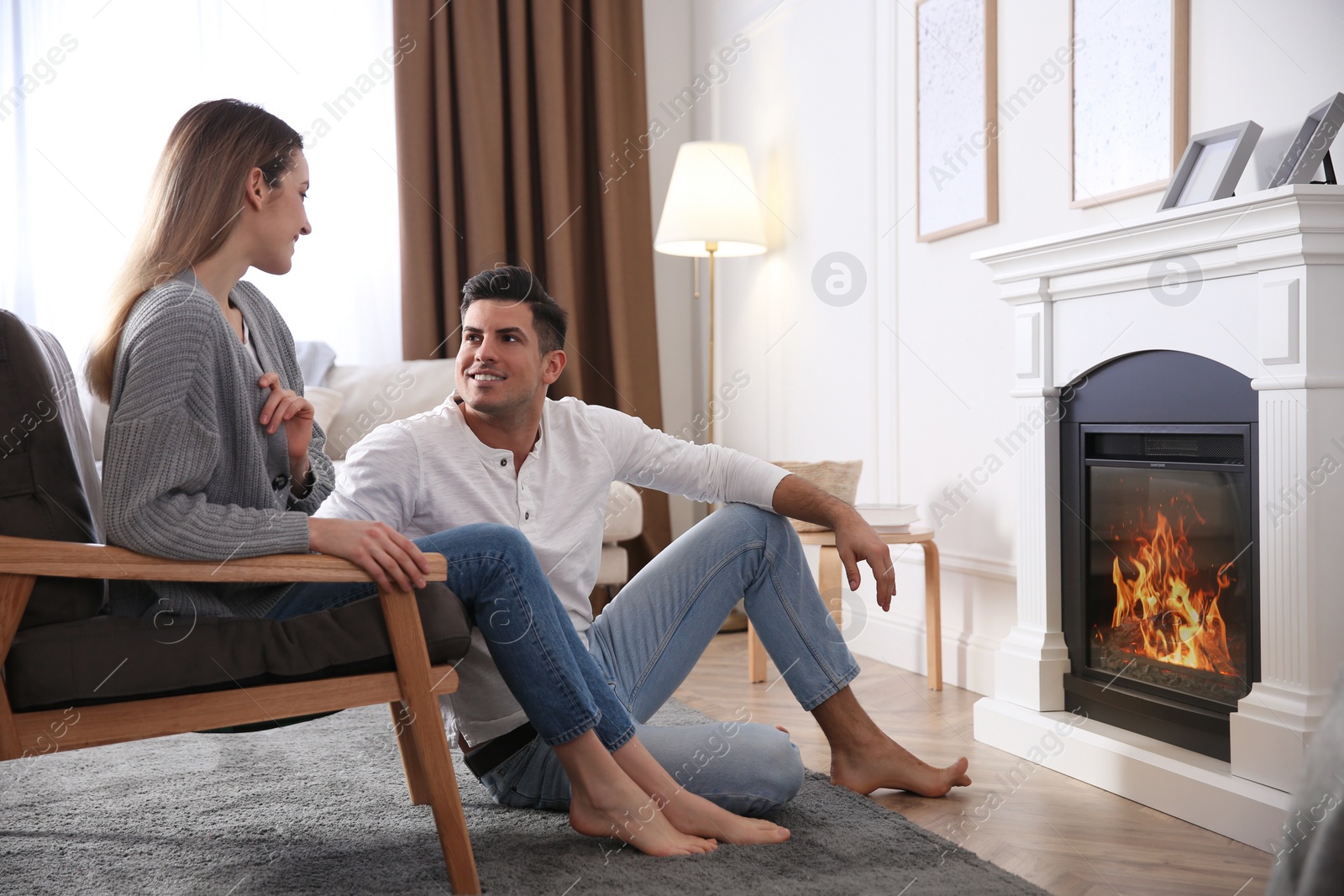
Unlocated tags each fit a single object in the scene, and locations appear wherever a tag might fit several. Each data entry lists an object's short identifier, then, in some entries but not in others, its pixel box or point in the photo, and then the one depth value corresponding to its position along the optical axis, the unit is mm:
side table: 2678
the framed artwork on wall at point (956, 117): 2664
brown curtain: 3904
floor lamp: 3529
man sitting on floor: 1652
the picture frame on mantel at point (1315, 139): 1698
